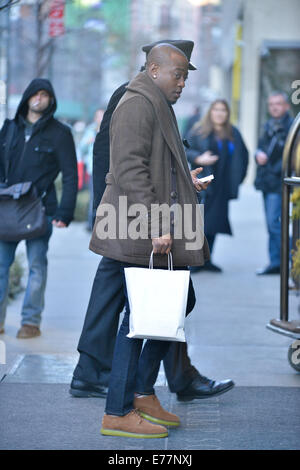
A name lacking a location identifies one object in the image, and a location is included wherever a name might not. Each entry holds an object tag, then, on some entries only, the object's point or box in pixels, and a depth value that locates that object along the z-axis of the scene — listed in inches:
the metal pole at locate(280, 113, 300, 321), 469.4
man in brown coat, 357.1
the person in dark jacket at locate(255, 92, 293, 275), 791.7
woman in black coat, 804.0
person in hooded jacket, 539.2
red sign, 1007.0
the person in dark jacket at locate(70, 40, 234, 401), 421.7
